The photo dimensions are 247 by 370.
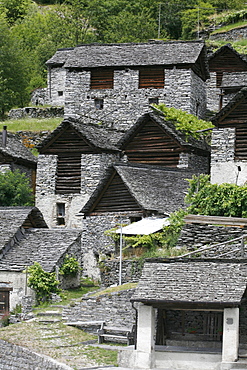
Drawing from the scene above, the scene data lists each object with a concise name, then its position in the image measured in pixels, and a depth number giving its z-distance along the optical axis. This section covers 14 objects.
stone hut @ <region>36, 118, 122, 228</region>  44.03
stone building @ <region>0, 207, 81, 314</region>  33.72
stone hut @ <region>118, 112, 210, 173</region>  45.34
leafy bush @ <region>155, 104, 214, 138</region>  46.81
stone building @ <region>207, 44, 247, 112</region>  56.84
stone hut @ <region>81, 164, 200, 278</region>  38.44
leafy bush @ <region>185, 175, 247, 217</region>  33.06
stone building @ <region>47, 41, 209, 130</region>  51.00
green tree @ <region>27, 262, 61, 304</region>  33.28
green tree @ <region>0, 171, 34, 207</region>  44.72
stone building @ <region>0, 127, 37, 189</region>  47.44
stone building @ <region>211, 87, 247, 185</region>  38.56
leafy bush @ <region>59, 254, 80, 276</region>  34.72
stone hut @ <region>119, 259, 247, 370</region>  25.88
